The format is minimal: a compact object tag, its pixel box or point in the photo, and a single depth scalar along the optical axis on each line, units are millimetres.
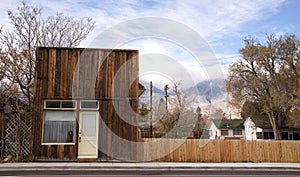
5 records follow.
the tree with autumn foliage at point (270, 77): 30141
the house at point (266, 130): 35875
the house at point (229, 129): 46750
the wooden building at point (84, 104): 12516
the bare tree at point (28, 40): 14336
